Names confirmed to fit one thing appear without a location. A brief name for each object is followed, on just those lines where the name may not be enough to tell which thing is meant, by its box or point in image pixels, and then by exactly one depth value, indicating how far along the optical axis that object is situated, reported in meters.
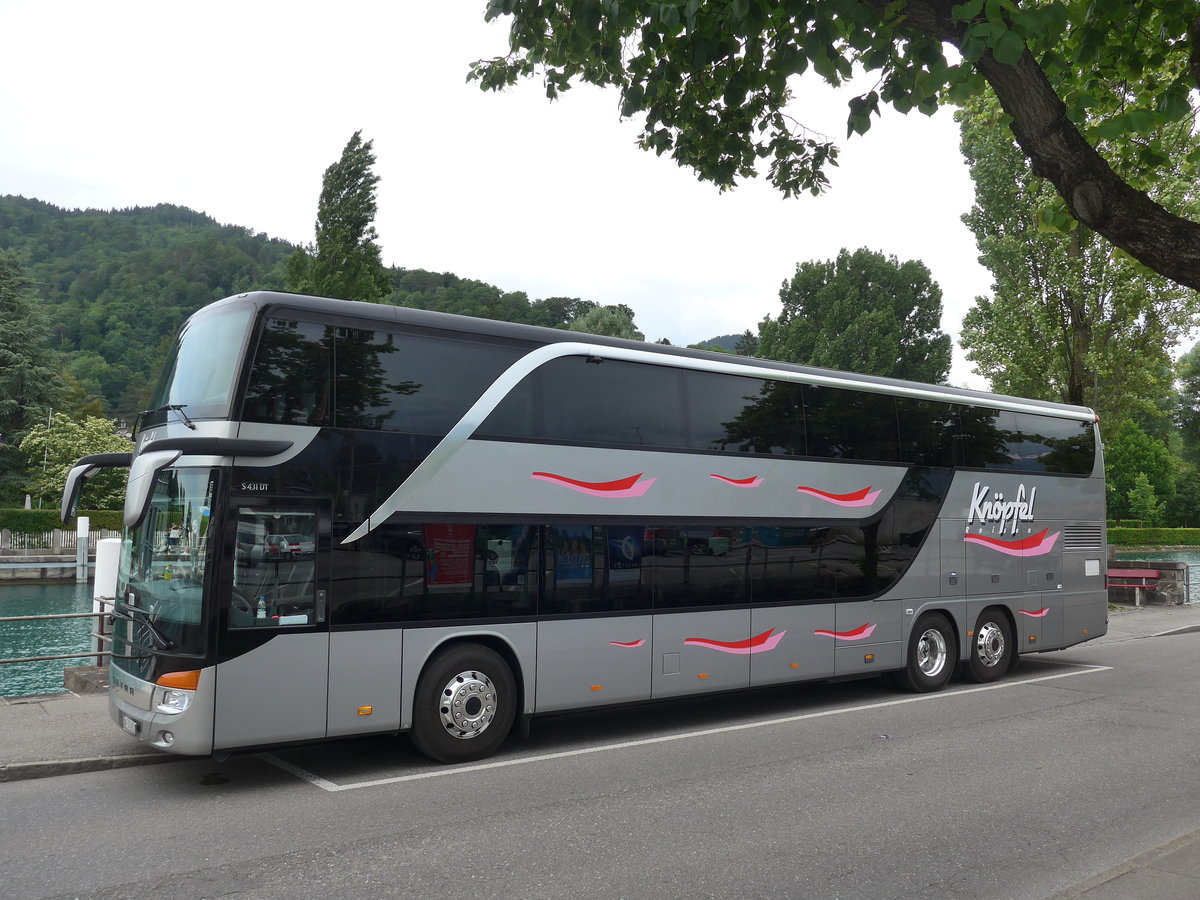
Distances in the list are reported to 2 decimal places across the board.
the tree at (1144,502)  70.06
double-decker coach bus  7.57
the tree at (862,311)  66.19
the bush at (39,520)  44.25
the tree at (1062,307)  25.27
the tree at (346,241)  39.00
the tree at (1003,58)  5.69
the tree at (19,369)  54.90
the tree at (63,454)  49.47
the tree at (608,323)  62.38
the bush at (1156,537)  56.75
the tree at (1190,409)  86.50
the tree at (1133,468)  75.69
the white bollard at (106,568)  12.78
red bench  25.58
